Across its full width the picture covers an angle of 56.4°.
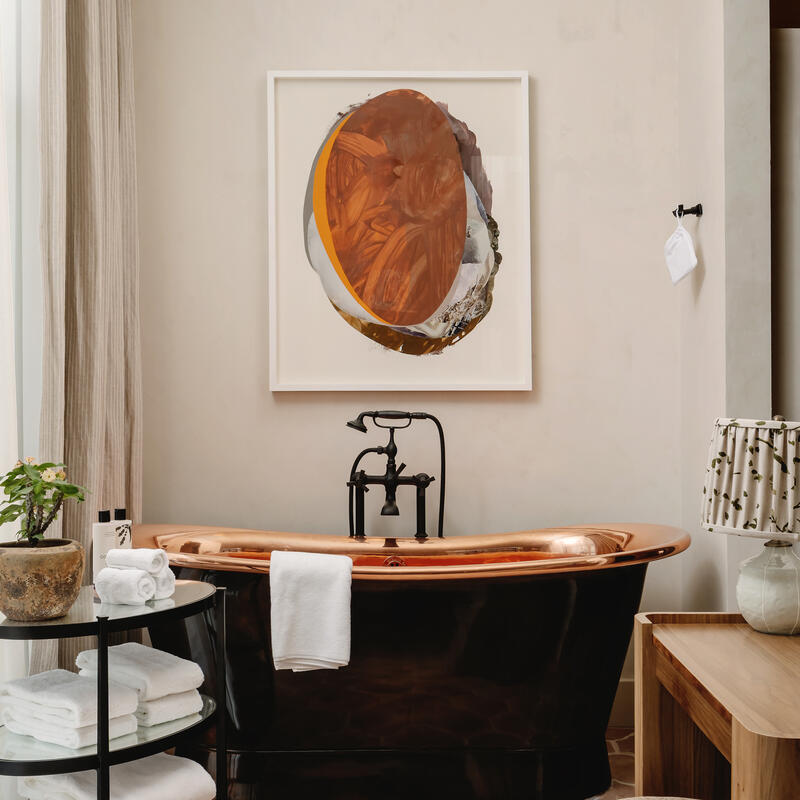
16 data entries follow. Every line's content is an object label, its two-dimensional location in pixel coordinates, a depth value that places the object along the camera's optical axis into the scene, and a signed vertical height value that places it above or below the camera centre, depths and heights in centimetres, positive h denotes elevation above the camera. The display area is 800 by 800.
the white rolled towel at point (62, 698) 141 -58
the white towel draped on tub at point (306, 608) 188 -53
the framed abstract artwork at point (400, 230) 265 +60
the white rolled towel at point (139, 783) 146 -77
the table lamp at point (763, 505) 144 -21
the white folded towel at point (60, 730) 140 -64
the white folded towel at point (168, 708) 151 -64
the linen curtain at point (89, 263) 192 +39
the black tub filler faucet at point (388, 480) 243 -27
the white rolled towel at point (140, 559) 152 -33
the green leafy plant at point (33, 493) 146 -19
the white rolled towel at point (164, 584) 153 -38
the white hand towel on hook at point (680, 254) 240 +47
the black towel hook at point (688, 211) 243 +62
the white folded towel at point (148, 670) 152 -57
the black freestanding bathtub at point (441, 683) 195 -76
